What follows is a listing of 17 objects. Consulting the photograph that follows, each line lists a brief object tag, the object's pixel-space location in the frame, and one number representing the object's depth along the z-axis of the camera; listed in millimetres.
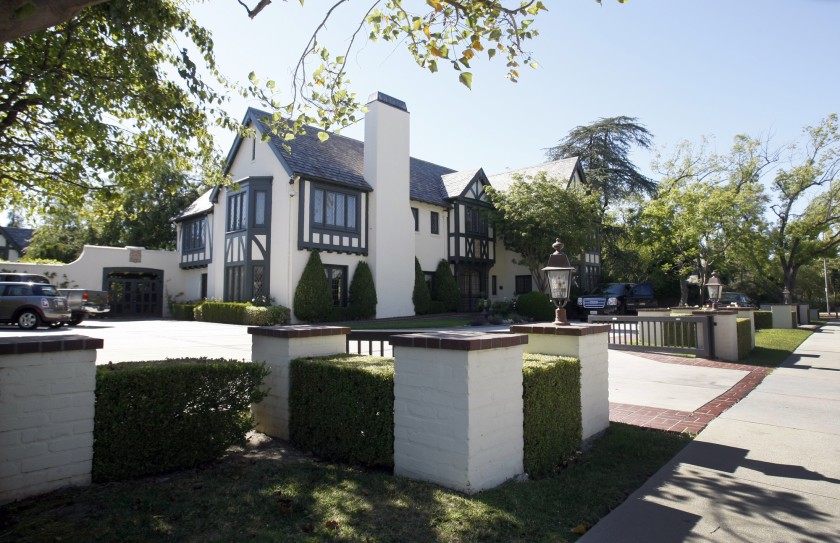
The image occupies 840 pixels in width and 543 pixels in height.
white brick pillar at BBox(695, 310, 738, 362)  10992
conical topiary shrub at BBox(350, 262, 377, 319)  21438
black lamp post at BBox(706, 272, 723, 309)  13938
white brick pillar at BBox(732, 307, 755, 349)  13091
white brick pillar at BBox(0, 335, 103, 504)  3357
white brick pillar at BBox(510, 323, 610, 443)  4980
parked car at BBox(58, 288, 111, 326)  18344
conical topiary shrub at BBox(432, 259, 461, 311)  25438
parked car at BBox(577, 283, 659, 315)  23828
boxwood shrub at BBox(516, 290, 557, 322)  23734
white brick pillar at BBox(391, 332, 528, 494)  3494
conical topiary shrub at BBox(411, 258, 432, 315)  23922
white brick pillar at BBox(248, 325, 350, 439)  4938
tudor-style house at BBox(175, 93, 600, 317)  20406
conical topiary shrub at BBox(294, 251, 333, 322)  19562
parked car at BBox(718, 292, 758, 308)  32225
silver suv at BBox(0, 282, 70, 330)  15938
